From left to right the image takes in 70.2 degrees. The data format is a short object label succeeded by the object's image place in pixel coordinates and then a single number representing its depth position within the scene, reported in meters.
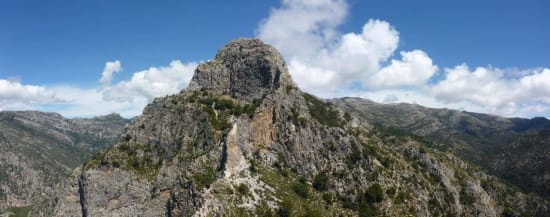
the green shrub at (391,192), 127.19
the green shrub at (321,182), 121.41
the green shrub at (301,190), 113.44
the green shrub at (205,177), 100.75
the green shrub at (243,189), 102.72
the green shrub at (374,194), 123.44
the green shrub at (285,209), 102.62
